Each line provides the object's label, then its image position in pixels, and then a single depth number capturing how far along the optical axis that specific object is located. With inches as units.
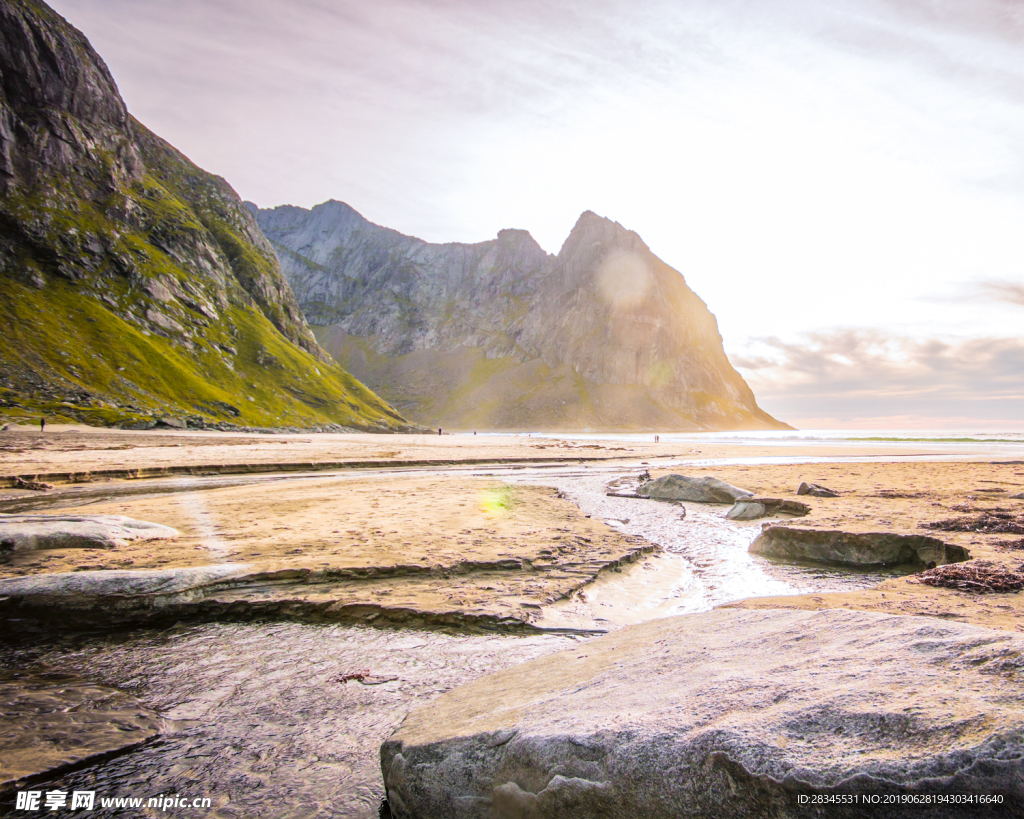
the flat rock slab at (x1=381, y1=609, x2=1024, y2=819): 92.6
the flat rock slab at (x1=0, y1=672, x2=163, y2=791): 173.6
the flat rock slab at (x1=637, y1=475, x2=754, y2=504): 755.4
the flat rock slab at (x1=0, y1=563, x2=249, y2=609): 302.0
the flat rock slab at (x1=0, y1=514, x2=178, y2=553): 411.2
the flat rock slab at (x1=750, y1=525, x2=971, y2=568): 397.7
